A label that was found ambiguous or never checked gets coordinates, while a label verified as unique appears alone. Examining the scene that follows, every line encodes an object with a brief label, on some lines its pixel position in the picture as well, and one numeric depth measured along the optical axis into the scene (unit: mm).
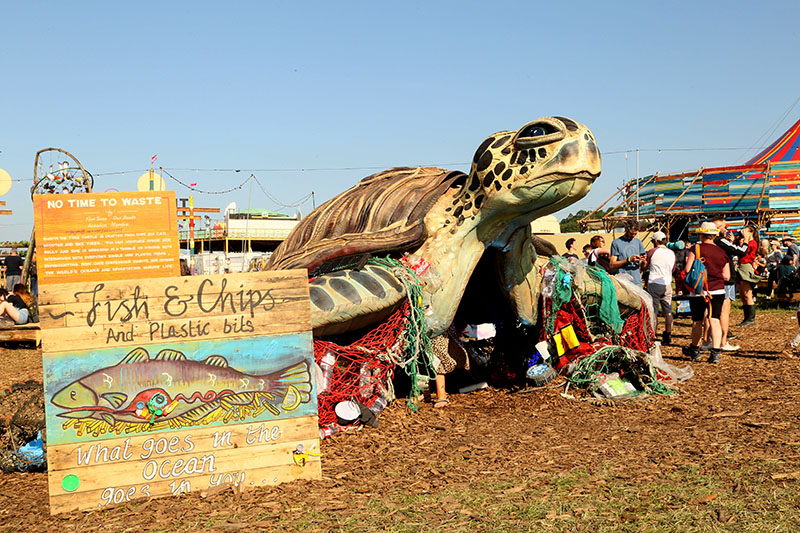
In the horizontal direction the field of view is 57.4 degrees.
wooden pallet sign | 4309
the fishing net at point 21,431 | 5086
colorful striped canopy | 26156
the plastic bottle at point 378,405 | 6217
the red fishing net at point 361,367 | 5859
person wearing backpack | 8727
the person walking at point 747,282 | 12227
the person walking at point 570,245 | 11751
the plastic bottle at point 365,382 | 6080
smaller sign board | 4855
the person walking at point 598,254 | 10469
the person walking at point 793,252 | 14625
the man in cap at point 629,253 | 10531
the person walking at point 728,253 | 9125
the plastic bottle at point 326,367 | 5842
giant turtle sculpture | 5891
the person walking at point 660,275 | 9766
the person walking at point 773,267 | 15646
